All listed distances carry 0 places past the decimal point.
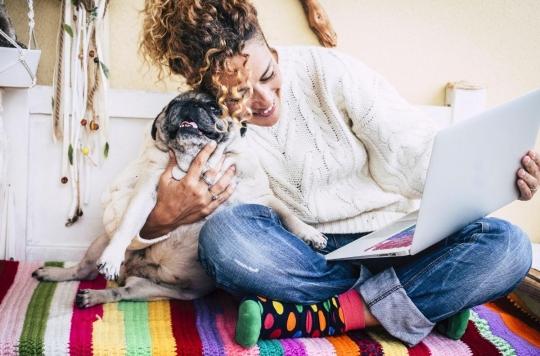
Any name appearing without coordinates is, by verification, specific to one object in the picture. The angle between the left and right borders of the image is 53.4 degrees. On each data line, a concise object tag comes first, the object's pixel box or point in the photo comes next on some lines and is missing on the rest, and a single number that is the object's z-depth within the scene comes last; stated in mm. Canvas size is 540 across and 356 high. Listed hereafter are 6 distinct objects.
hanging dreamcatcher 1540
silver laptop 934
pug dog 1142
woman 1082
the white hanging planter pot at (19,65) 1411
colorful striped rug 999
